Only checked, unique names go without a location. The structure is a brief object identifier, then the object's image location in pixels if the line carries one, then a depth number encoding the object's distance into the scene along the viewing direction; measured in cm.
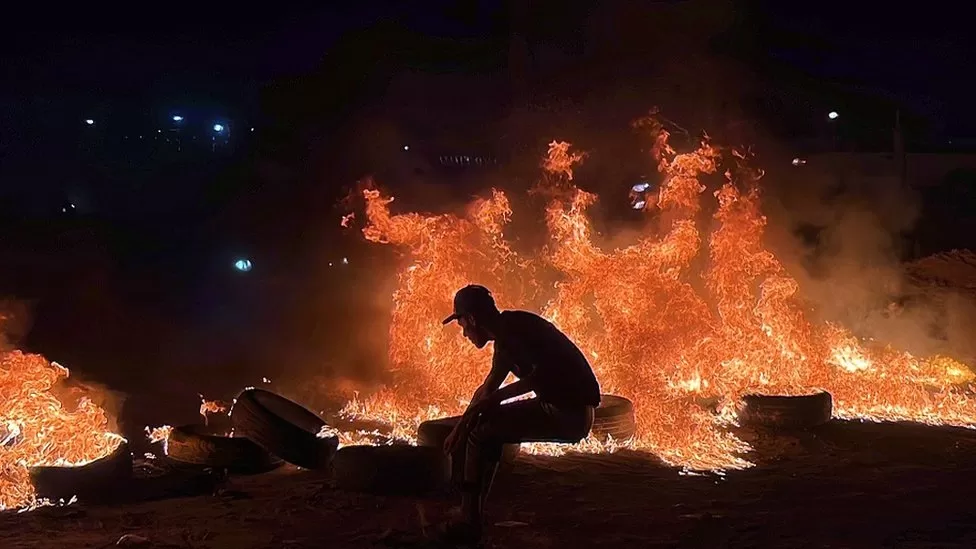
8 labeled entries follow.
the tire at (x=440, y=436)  963
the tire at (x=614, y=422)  1095
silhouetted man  684
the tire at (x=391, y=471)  869
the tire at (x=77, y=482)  836
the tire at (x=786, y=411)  1188
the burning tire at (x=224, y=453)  955
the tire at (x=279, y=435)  957
